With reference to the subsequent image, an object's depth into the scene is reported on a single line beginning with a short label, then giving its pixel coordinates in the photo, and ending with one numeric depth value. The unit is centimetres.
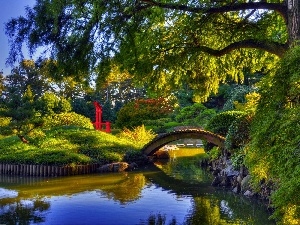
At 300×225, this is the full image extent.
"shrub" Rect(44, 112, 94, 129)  2206
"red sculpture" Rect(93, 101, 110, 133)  2300
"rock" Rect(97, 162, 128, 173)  1529
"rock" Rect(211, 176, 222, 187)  1277
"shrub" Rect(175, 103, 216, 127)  2770
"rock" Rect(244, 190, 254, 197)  1087
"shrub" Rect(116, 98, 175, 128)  2728
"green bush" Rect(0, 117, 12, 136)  1395
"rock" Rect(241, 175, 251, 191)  1133
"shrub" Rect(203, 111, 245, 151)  1587
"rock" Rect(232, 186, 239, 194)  1159
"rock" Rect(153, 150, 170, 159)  2002
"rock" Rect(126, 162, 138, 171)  1606
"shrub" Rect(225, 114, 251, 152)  1282
